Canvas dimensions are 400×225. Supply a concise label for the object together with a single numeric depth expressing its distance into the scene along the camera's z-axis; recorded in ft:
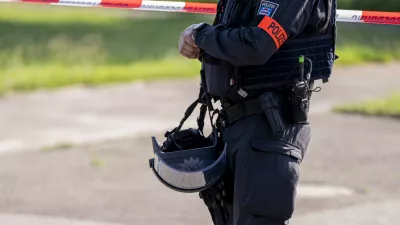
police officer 24.79
